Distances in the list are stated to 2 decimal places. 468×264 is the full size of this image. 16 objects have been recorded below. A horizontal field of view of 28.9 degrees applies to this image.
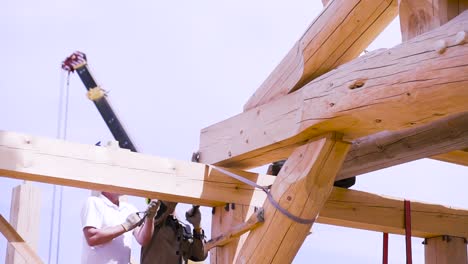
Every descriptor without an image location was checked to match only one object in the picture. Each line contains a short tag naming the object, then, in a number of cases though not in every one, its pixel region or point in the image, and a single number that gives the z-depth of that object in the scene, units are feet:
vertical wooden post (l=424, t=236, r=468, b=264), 16.55
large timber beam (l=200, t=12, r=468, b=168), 10.23
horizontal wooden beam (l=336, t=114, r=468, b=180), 14.16
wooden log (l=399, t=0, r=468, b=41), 11.19
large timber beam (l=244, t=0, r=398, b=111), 12.56
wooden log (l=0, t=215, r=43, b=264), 12.89
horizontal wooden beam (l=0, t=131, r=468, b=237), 12.64
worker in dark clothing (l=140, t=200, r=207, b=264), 14.78
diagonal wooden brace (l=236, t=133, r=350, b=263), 12.65
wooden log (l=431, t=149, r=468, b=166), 15.26
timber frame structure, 10.80
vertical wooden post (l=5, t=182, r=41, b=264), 19.97
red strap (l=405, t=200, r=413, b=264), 15.84
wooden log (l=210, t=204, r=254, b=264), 13.97
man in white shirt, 14.51
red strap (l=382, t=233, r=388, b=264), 16.16
